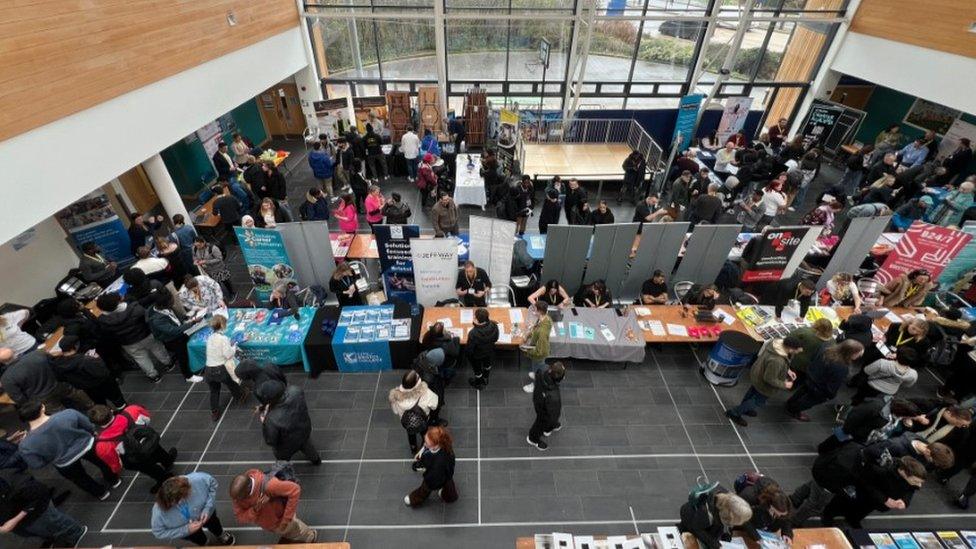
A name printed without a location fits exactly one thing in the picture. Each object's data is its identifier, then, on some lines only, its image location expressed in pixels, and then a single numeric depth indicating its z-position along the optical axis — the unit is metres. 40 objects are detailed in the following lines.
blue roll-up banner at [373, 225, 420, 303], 7.05
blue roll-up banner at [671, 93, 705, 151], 13.08
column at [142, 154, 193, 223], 7.99
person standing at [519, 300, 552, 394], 5.72
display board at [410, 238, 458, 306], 6.80
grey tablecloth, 6.43
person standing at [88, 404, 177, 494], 4.48
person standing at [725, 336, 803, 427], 5.25
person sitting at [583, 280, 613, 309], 7.07
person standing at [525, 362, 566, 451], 4.80
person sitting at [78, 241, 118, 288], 7.04
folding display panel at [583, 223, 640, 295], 7.16
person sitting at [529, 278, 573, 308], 7.02
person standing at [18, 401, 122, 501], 4.23
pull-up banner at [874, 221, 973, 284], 6.88
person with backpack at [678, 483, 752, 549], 3.67
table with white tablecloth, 10.95
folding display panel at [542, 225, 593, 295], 7.09
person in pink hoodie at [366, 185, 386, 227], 8.73
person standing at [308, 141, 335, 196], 10.98
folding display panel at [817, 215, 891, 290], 7.39
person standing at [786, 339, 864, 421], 4.94
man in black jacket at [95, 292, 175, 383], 5.66
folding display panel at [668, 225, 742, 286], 7.32
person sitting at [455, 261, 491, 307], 6.92
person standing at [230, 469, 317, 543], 3.63
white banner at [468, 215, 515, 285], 7.00
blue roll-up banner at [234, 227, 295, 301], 7.06
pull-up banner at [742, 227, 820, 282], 7.29
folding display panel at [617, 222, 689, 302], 7.26
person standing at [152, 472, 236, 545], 3.59
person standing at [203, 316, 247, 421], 5.57
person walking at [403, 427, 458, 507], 4.09
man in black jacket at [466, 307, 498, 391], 5.64
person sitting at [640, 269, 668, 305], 7.12
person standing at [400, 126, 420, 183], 11.84
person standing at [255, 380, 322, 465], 4.42
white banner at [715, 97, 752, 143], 13.52
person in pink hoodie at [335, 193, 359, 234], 8.43
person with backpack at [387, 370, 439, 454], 4.57
